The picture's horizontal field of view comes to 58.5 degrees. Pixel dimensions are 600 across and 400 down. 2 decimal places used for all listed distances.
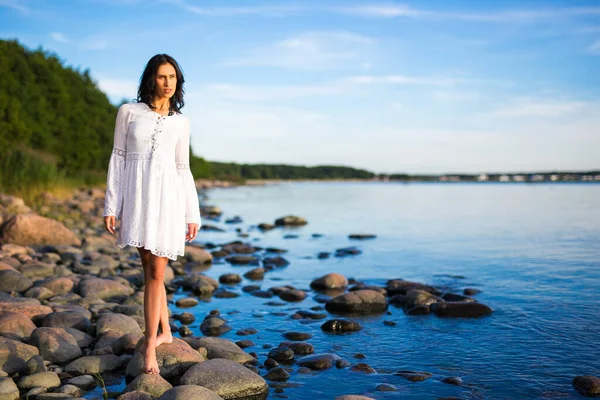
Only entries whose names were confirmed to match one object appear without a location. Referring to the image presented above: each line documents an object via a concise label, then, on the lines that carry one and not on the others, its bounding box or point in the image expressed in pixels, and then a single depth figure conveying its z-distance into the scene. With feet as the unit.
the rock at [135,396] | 15.60
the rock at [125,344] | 20.30
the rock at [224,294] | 33.55
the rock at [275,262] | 47.45
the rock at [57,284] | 28.73
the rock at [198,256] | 46.52
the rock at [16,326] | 20.61
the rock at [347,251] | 55.11
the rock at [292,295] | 33.30
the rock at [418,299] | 30.78
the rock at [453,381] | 19.39
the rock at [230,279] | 38.45
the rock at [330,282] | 36.83
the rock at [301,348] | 22.37
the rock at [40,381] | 16.98
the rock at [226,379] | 16.93
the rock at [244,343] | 23.20
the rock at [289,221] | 88.79
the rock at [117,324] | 21.91
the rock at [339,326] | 26.02
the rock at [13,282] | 27.81
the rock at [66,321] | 22.47
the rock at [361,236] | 70.85
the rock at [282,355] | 21.39
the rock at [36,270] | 32.83
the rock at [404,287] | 35.09
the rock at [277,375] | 19.31
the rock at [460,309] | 29.12
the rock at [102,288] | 29.09
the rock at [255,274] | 40.74
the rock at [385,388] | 18.57
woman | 15.69
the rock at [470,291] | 35.64
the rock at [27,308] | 22.76
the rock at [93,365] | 18.69
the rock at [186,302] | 30.45
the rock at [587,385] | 18.33
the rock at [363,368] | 20.42
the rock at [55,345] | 19.53
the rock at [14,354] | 18.17
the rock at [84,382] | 17.54
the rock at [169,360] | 17.75
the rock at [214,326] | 25.40
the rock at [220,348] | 20.07
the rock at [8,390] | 16.05
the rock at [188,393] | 14.98
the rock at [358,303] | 30.04
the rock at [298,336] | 24.57
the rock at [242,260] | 48.49
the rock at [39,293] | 27.12
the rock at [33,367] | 18.11
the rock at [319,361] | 20.65
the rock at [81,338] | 20.82
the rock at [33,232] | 42.96
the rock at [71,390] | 16.65
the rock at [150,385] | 16.07
